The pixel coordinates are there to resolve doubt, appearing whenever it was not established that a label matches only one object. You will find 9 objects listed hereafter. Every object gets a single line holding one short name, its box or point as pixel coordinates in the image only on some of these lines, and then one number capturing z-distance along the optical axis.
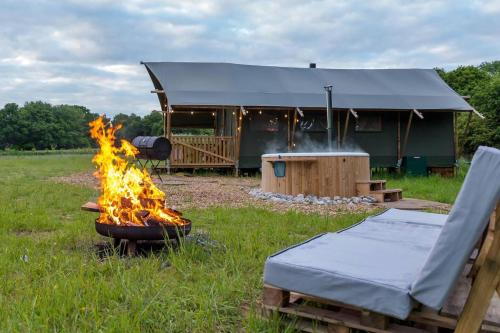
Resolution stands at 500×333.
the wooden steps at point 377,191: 8.24
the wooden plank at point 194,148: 13.95
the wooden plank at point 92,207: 4.12
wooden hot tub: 8.28
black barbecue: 11.27
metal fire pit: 3.72
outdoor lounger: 1.82
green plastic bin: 14.60
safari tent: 13.96
